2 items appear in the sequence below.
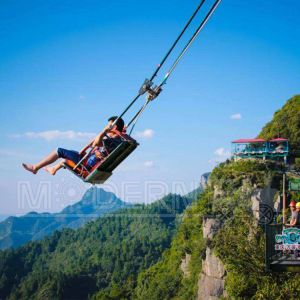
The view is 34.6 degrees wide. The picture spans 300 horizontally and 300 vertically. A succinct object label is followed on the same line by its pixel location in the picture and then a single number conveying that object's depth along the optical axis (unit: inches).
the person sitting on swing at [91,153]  333.1
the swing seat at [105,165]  330.6
